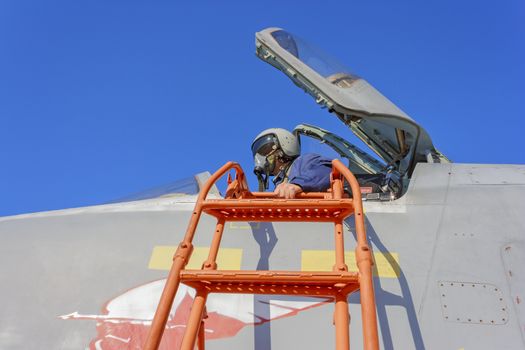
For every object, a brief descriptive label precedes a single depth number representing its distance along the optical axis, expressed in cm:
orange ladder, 182
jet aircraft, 241
